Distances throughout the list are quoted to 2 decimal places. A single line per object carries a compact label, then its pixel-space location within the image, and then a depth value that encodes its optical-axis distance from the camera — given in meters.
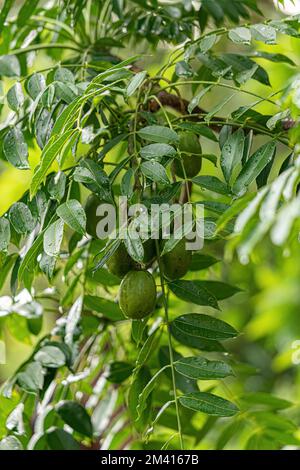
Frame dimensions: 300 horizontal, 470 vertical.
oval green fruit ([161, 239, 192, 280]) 1.61
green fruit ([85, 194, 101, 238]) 1.72
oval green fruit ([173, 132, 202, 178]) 1.68
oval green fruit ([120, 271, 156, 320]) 1.58
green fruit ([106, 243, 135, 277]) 1.61
